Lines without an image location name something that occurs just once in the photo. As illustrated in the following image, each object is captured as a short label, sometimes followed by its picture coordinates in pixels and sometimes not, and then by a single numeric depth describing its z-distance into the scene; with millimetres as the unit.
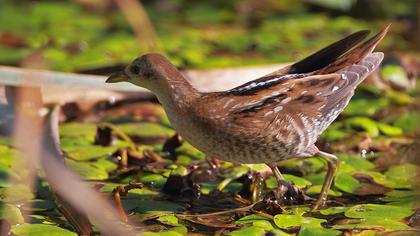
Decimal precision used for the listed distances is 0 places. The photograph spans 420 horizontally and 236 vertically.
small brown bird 8867
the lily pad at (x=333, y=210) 9094
